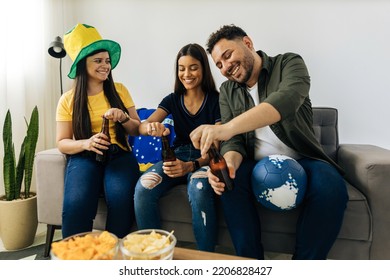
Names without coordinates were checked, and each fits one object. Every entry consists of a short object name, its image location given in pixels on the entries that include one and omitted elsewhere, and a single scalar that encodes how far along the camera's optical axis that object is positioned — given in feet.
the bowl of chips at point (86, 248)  2.04
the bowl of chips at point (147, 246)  2.04
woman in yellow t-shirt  4.19
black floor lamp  5.97
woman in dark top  3.97
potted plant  5.22
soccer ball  3.42
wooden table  2.38
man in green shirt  3.35
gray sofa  3.80
